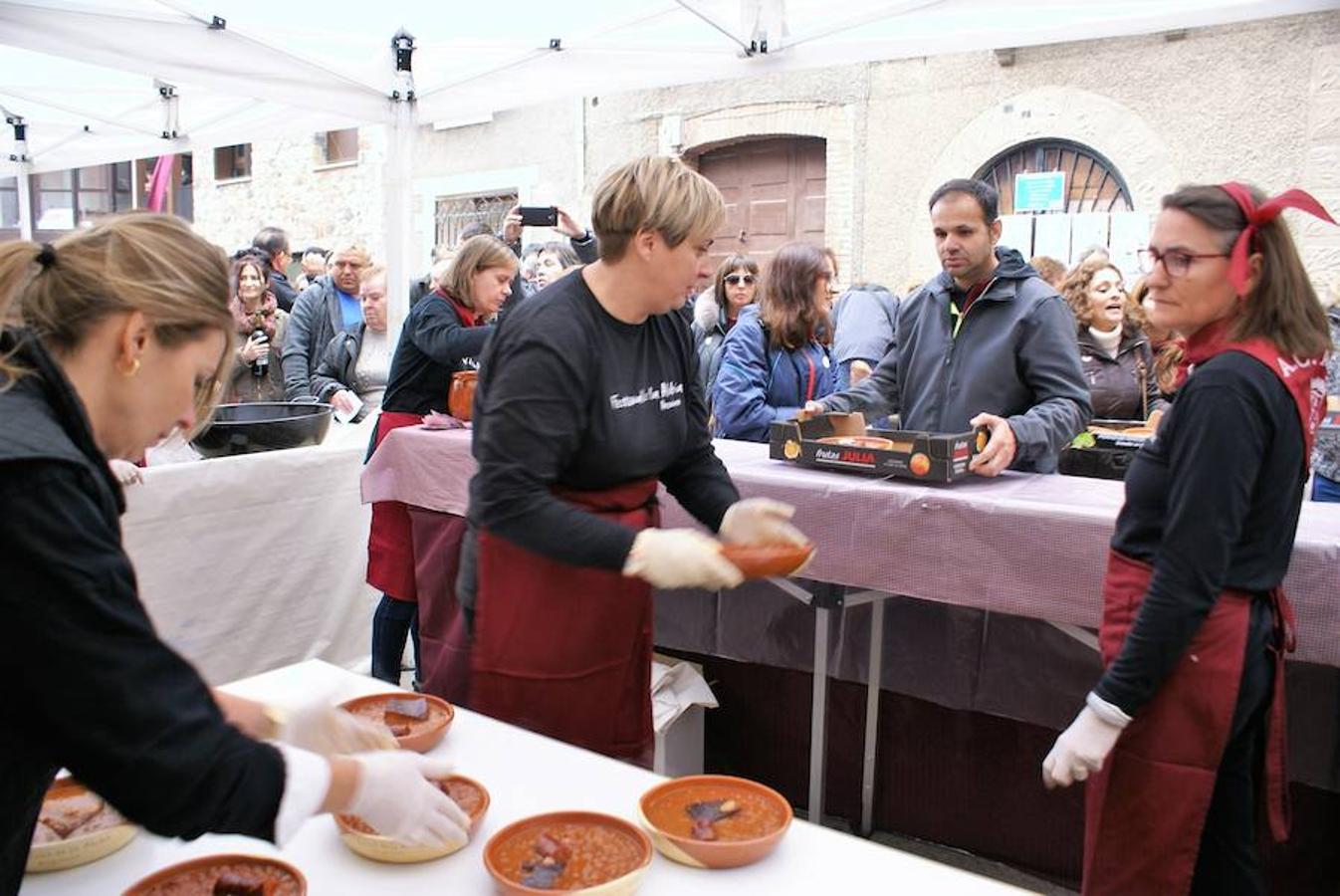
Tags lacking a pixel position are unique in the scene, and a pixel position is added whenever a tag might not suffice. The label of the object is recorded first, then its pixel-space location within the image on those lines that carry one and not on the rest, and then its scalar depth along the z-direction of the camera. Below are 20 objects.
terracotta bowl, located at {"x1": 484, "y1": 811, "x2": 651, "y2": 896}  1.17
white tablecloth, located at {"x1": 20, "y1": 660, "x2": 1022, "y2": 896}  1.22
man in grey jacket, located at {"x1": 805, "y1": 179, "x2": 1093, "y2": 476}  2.68
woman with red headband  1.57
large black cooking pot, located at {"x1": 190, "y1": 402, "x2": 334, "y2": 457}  3.32
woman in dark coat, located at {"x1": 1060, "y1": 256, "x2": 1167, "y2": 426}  4.14
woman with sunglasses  4.64
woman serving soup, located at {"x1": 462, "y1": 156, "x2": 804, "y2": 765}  1.65
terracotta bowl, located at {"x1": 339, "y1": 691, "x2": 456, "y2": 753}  1.53
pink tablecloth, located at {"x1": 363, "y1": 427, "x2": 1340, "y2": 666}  1.94
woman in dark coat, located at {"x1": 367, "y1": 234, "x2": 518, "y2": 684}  3.49
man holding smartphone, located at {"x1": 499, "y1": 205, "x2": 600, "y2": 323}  3.72
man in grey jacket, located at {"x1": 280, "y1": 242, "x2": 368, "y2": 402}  4.58
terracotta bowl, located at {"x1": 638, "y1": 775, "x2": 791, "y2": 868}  1.25
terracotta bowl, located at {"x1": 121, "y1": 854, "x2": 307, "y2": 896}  1.19
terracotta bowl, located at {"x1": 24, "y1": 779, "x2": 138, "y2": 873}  1.25
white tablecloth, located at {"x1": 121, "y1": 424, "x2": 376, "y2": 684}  3.36
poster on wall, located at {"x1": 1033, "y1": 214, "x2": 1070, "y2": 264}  7.05
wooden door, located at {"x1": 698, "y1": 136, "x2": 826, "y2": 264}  8.63
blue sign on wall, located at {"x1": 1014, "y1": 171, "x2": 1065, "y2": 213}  7.14
